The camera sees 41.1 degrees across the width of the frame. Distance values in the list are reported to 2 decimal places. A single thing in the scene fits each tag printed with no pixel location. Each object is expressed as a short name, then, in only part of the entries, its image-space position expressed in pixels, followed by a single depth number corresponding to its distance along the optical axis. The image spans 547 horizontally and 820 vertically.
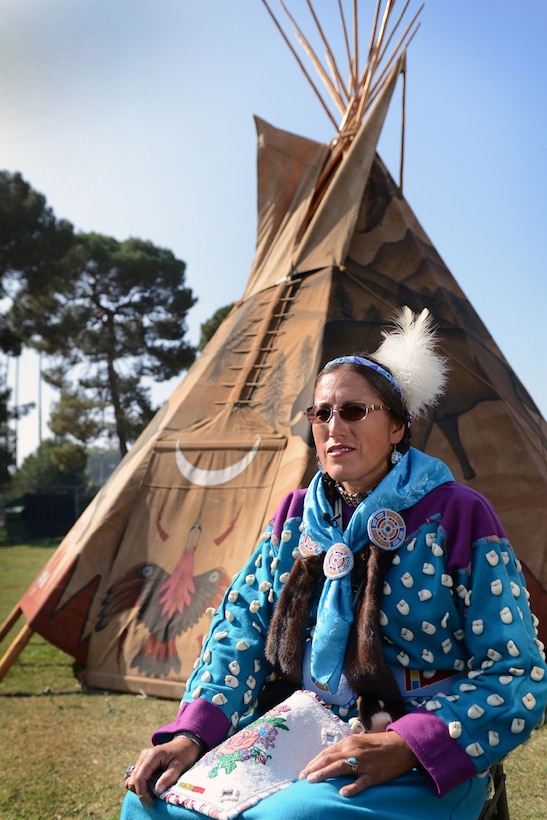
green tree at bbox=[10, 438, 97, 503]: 21.05
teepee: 4.08
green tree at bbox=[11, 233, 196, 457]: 21.14
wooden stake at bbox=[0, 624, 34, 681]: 4.27
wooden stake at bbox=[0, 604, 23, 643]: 4.67
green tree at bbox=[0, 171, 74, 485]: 17.72
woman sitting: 1.37
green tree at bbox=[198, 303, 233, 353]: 21.28
